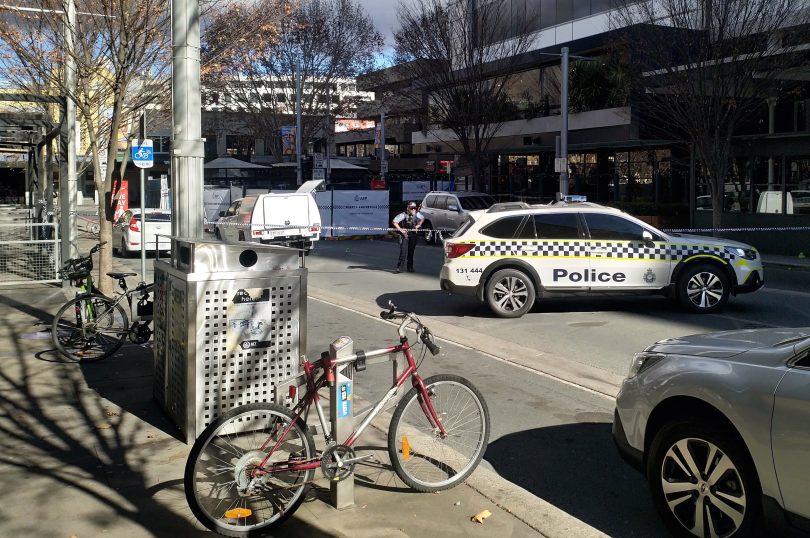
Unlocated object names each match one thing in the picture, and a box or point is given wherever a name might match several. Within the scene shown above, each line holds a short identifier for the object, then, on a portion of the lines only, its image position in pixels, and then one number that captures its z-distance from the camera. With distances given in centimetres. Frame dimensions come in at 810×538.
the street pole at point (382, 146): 4472
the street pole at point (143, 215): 1108
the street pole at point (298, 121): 4269
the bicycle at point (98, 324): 888
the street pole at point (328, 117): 4794
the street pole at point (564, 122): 2794
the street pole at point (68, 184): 1452
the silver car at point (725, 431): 382
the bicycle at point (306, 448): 437
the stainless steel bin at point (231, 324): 559
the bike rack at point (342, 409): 472
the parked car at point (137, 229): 2249
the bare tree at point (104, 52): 1198
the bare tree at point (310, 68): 4541
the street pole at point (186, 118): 671
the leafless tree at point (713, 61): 2098
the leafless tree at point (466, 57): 3356
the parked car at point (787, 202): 2244
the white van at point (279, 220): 2383
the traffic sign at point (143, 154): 1220
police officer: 1842
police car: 1218
